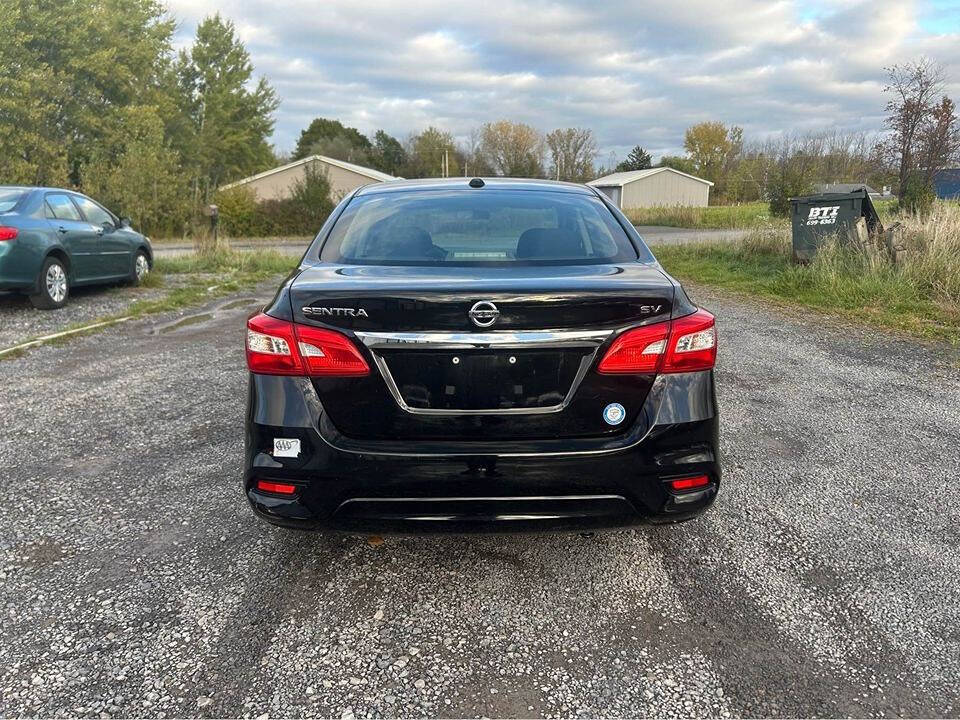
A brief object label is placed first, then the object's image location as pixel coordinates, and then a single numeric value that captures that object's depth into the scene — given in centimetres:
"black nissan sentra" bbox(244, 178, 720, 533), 224
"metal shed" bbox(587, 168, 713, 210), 6409
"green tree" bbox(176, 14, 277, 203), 4675
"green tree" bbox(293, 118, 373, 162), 7394
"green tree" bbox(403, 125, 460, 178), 7012
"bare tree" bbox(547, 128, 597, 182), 7375
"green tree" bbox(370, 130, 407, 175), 7006
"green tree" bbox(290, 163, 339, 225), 3678
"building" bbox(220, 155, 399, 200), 4684
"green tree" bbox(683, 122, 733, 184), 8256
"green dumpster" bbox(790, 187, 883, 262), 1098
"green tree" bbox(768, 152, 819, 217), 3085
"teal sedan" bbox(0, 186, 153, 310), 820
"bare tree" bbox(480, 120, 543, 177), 7038
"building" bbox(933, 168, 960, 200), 2007
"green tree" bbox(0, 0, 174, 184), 3428
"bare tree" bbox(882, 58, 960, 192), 1839
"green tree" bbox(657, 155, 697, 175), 8306
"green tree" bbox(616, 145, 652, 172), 8306
